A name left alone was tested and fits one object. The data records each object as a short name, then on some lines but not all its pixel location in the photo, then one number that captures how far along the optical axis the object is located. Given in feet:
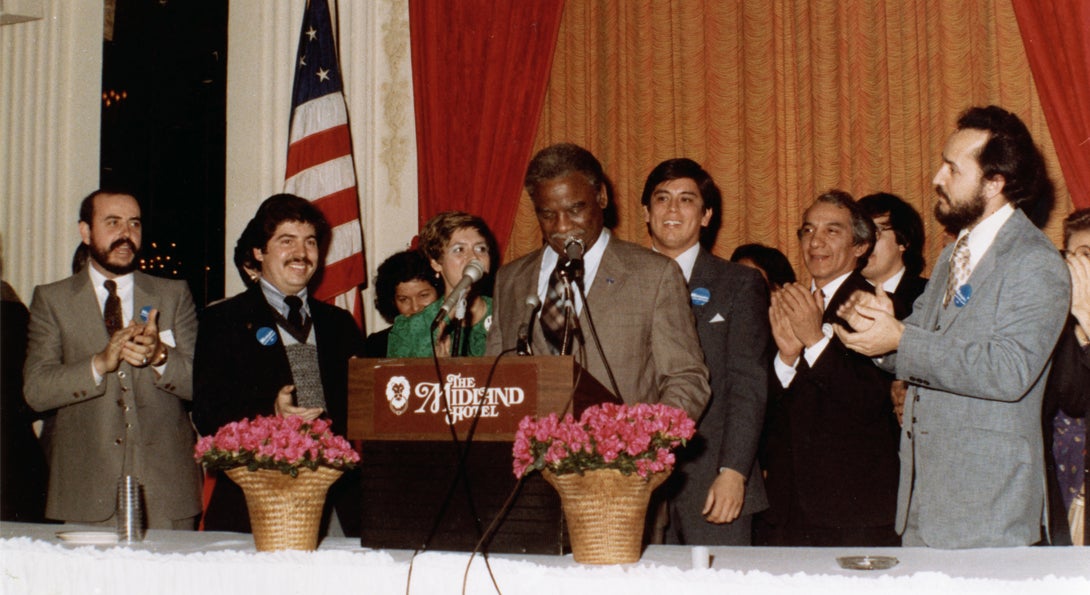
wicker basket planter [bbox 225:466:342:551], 8.48
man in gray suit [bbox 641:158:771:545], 11.96
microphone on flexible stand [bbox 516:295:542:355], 8.07
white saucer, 9.25
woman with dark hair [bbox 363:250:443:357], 16.14
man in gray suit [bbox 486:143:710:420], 10.21
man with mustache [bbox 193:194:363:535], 12.13
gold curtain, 17.67
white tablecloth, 6.72
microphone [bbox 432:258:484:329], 7.80
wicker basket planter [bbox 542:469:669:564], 7.52
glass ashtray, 7.24
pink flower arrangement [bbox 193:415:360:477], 8.44
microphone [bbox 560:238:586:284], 8.30
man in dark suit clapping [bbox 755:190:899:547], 12.15
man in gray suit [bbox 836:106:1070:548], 8.71
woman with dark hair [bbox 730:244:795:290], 16.65
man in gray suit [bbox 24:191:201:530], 13.24
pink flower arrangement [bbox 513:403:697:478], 7.35
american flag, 19.20
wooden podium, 7.96
